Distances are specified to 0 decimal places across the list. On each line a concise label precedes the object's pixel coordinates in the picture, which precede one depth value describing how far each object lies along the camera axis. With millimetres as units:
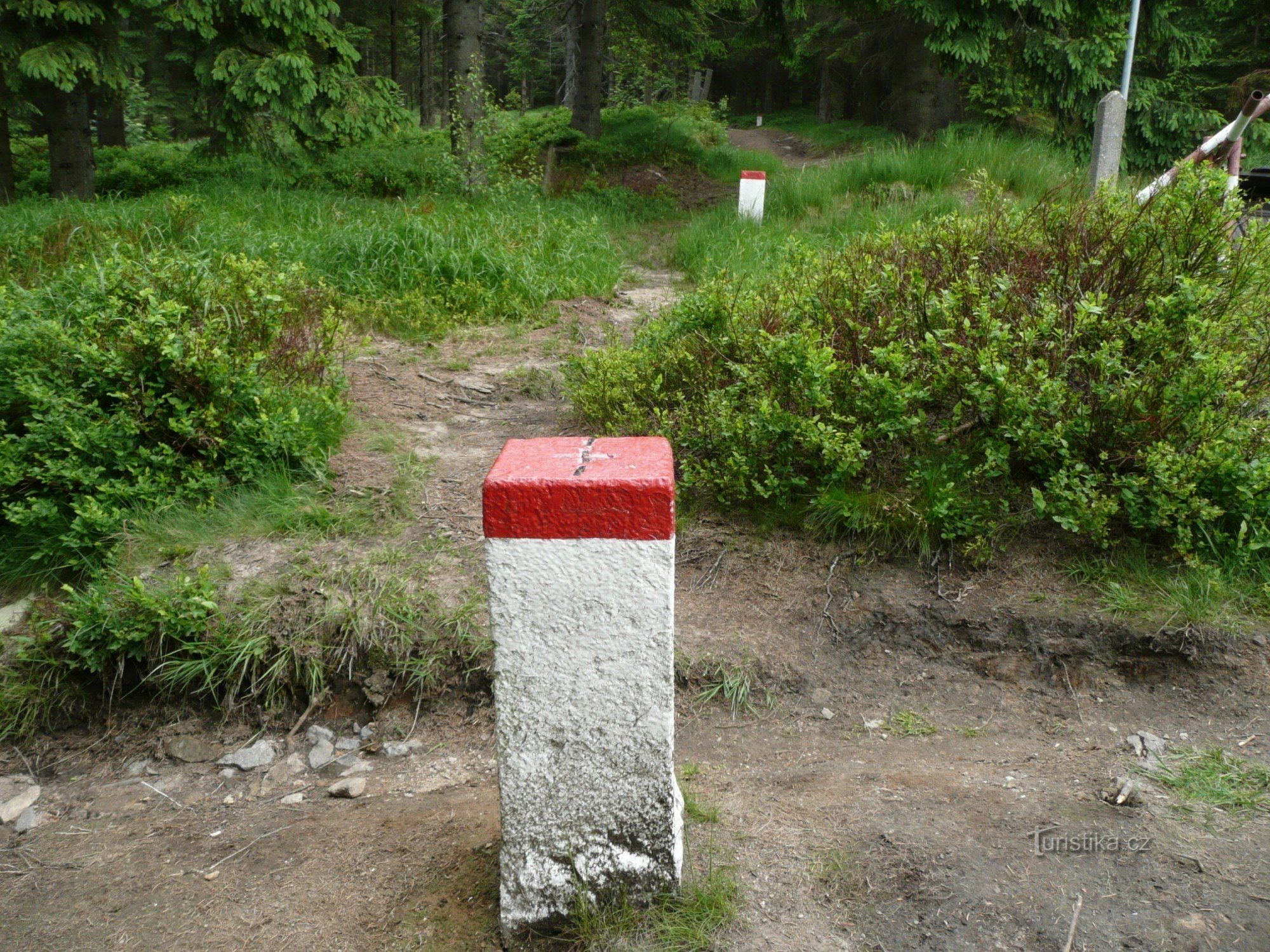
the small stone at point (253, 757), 3580
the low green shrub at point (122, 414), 4297
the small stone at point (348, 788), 3336
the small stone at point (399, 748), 3602
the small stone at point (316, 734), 3686
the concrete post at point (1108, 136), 7492
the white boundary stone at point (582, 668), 2018
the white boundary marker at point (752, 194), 10859
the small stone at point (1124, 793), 2781
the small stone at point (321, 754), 3572
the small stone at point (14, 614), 4090
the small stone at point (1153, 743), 3152
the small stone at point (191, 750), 3650
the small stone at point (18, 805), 3395
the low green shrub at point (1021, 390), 3662
